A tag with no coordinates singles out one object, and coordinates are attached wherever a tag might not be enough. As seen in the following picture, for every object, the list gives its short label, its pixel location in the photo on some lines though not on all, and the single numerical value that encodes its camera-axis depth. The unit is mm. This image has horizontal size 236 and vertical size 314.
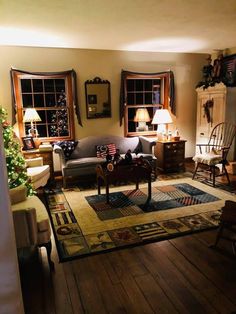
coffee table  3740
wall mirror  5281
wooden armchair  4539
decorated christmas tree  3004
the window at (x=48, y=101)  4914
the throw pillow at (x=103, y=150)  5090
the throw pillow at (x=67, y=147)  4960
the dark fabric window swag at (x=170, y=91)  5422
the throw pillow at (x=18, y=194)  2490
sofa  4629
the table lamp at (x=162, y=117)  5324
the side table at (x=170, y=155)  5346
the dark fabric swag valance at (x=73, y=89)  4770
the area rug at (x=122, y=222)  2777
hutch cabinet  5215
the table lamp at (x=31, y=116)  4672
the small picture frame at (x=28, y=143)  4719
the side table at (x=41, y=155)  4559
